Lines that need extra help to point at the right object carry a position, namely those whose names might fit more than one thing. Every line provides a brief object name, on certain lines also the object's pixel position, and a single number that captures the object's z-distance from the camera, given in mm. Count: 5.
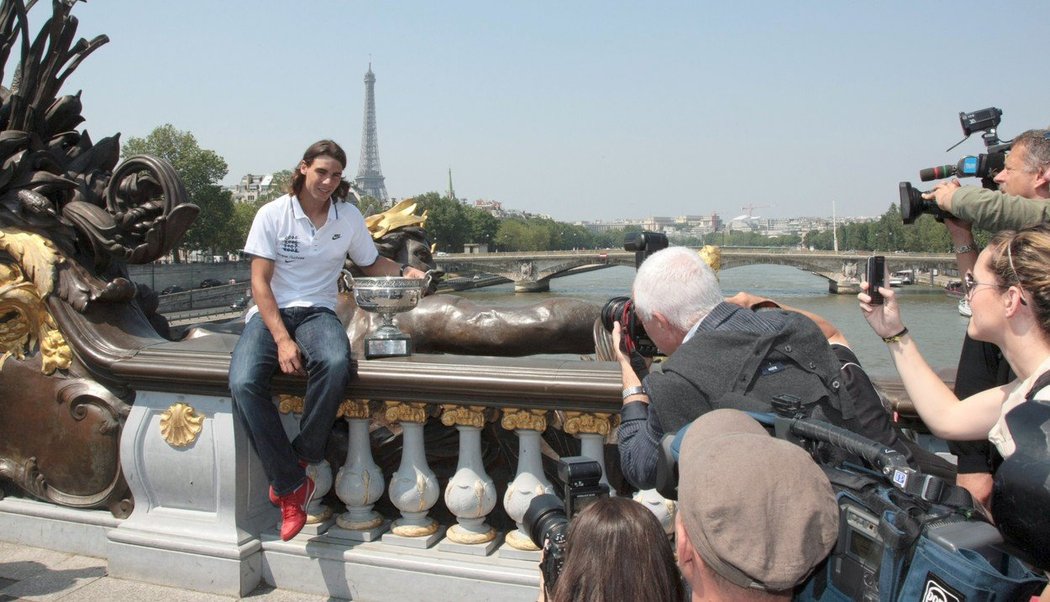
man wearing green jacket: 2506
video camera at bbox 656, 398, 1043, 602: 1146
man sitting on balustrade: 3145
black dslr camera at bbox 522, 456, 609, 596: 2021
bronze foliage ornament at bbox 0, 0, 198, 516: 3723
